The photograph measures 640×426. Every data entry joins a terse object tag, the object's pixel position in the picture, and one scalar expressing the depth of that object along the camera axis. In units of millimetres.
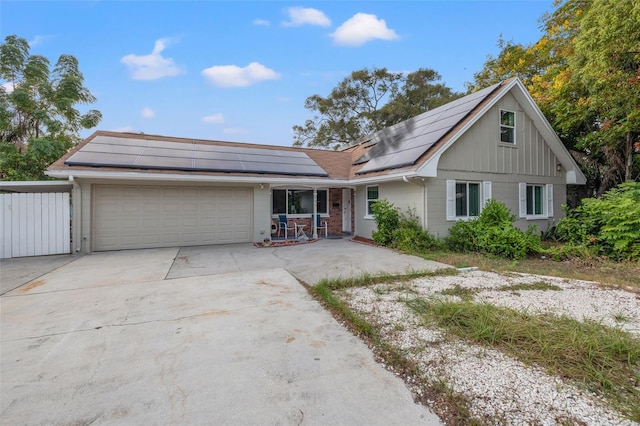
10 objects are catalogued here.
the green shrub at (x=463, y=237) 8461
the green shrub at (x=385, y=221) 9414
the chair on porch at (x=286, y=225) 11472
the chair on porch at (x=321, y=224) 12555
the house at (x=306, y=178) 8867
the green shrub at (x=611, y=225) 7020
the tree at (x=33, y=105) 13203
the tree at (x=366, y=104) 24578
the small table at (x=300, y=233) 11182
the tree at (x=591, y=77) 8273
